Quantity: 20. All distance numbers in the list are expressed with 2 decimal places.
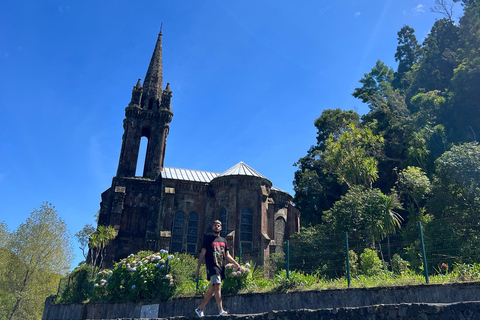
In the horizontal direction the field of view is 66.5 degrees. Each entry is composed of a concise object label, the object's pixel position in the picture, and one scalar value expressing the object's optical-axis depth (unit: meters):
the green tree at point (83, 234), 34.12
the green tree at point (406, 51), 61.43
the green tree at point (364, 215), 19.72
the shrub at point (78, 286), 17.92
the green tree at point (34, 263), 31.59
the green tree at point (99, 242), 26.91
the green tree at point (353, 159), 26.44
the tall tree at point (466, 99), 36.41
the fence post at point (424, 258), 9.67
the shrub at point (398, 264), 14.36
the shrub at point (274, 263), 18.51
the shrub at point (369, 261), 15.70
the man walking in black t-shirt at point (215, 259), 7.40
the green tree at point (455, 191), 19.73
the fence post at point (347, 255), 10.94
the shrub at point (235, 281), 12.74
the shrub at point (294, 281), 11.98
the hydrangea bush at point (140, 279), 14.09
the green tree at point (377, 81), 52.67
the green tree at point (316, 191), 33.66
